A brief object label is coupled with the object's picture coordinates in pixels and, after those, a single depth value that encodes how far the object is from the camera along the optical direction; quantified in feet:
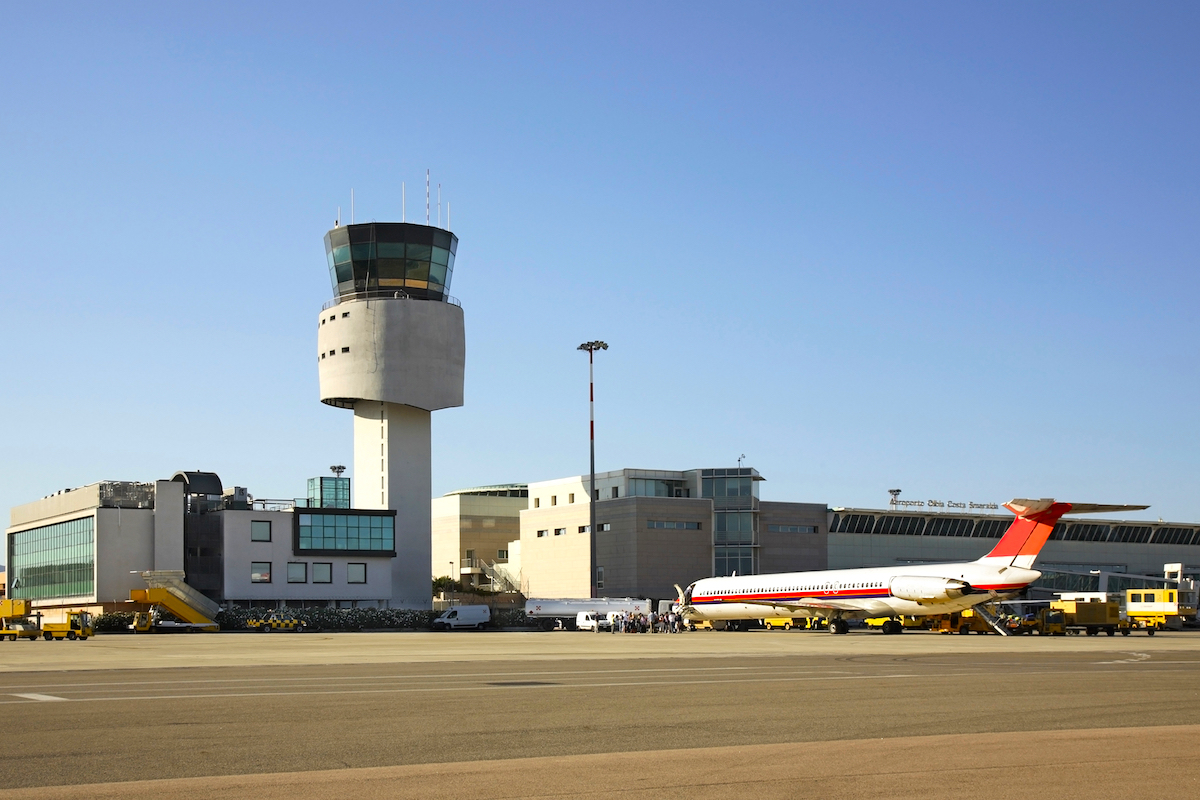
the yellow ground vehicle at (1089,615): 216.74
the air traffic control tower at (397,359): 308.60
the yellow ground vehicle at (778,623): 255.29
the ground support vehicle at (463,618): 288.71
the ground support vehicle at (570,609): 287.69
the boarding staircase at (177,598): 264.72
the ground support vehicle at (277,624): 269.85
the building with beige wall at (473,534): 436.76
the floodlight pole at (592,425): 280.10
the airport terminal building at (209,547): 283.79
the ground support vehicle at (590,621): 276.00
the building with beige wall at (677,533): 338.54
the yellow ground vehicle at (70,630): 209.77
